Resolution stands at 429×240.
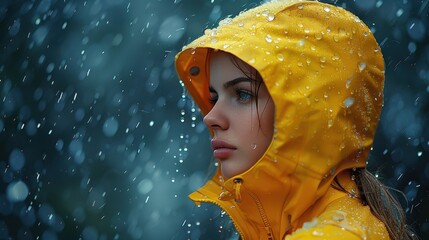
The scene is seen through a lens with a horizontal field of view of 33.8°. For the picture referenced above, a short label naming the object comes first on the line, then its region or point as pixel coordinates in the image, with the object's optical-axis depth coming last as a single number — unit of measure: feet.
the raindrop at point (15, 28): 14.80
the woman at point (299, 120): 5.59
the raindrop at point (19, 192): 15.35
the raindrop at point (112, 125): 14.30
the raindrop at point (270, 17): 5.95
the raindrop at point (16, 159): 15.30
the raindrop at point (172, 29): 12.69
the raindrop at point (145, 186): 14.08
